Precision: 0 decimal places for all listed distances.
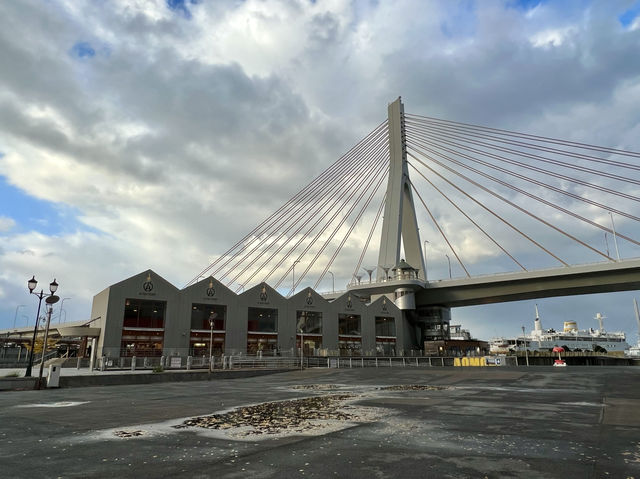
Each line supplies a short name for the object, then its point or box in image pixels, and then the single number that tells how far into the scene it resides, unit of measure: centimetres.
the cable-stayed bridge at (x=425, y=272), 6725
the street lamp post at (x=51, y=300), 2489
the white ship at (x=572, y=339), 15100
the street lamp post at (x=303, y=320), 6725
